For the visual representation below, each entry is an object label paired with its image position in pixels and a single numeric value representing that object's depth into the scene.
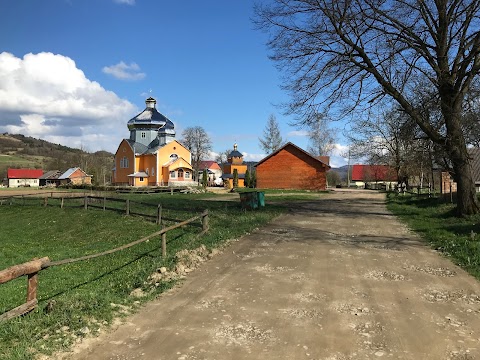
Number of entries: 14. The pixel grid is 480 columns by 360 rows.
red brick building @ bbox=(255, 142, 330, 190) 51.51
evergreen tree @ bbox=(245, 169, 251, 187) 69.89
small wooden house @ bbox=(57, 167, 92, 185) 95.54
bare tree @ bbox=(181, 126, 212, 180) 84.31
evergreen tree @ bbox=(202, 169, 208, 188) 54.44
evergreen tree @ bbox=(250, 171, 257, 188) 67.21
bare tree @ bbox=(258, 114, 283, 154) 73.12
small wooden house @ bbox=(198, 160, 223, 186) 92.03
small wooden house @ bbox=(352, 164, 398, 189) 68.85
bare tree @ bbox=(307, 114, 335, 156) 77.25
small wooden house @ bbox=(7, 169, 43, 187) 114.69
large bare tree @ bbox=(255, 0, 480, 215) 15.70
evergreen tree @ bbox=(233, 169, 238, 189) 65.87
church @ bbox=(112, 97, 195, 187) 60.16
